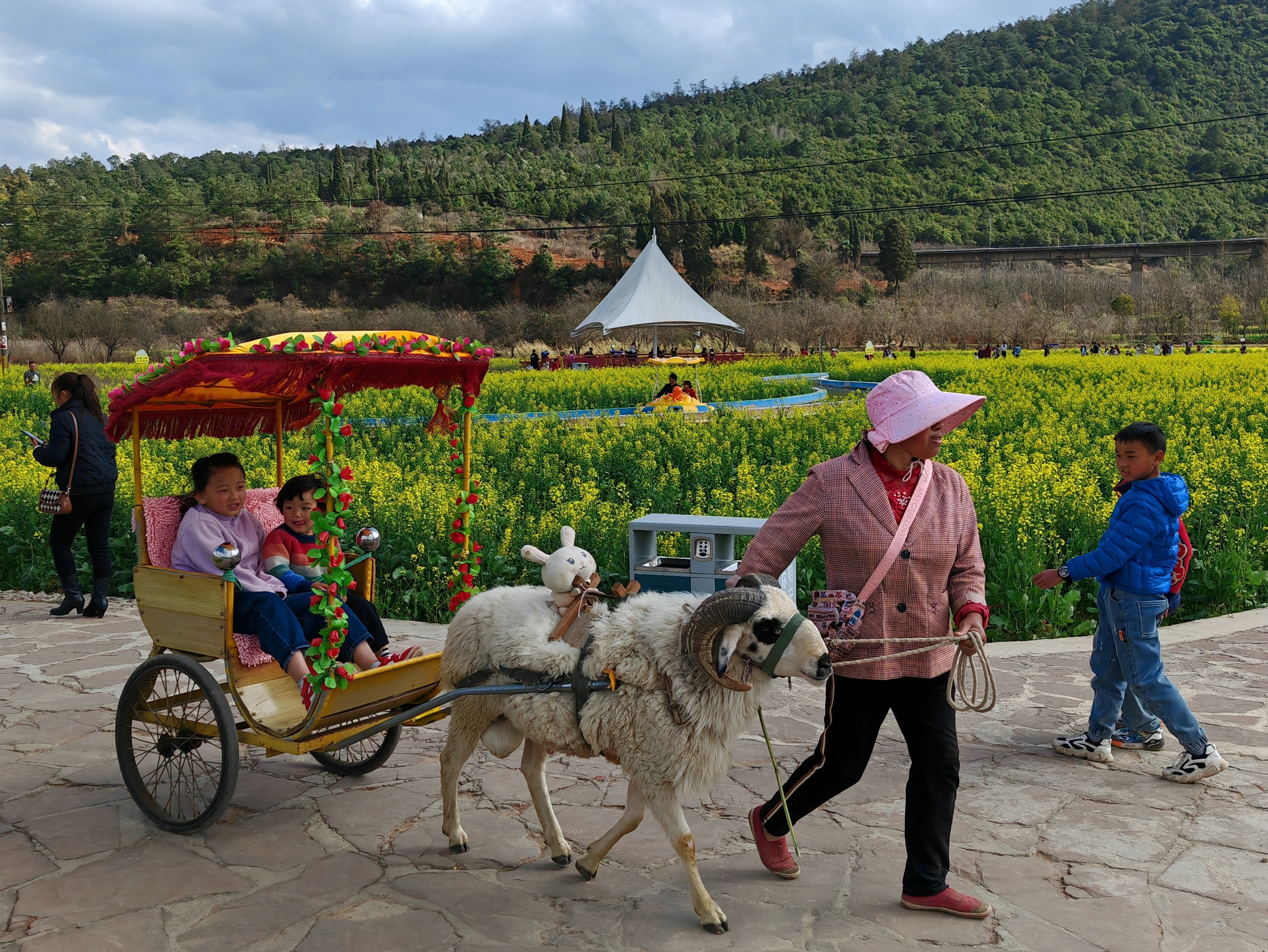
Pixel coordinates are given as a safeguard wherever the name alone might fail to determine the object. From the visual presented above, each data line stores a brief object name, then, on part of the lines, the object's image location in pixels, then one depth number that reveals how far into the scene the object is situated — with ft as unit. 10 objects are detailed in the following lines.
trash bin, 22.95
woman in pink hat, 11.96
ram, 11.12
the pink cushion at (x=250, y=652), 14.92
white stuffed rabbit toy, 13.46
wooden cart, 13.91
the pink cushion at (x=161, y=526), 16.28
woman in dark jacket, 26.73
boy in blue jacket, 16.15
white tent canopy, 88.17
